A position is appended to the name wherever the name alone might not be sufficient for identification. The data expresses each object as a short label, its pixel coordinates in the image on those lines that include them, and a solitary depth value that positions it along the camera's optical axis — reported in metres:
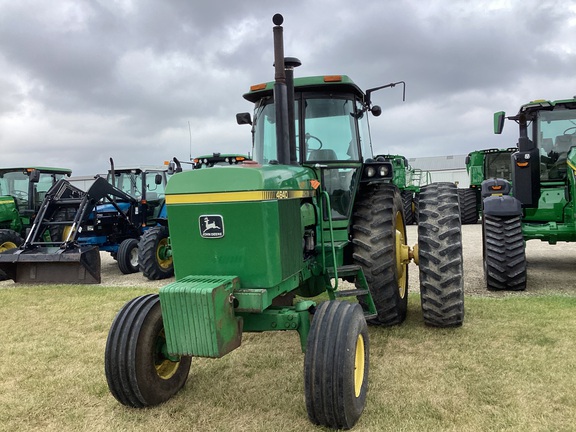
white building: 39.15
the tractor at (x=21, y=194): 11.10
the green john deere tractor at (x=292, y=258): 2.92
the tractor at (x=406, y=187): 18.36
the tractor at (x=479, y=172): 15.09
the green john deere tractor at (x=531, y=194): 6.19
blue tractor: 7.88
